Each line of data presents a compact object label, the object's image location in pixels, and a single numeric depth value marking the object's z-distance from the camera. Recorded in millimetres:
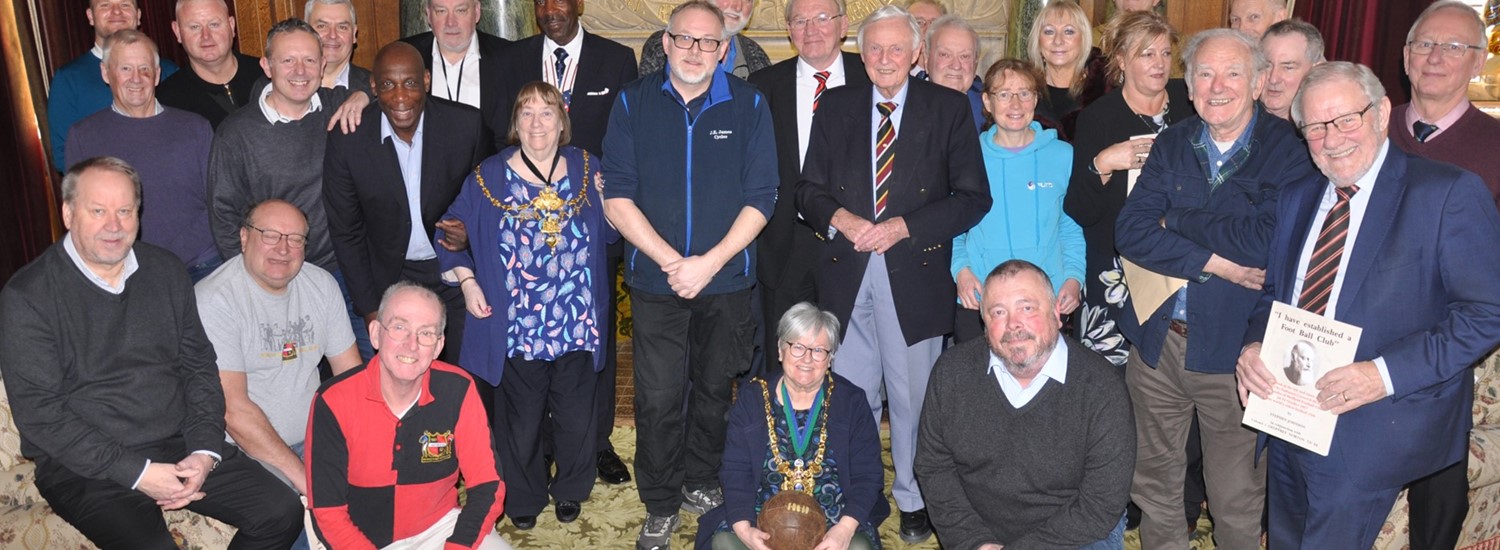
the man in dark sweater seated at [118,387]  3238
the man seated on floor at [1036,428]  3016
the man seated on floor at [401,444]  3193
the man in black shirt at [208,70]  4469
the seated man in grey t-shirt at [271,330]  3625
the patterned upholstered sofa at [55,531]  3512
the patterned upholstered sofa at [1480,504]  3580
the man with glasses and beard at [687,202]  3773
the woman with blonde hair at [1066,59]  4363
